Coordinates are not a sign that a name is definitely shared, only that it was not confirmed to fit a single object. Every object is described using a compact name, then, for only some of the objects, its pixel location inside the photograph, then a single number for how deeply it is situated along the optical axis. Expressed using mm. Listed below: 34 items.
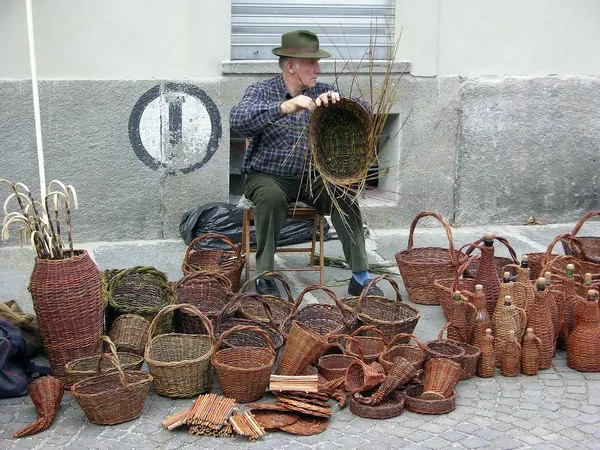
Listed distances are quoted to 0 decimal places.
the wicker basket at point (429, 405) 3852
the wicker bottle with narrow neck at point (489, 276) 4641
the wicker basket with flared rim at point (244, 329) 4312
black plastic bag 6160
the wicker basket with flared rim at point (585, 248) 5184
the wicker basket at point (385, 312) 4402
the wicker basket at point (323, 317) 4387
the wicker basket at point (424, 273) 5164
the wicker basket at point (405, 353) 4059
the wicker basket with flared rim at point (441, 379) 3932
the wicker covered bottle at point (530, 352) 4266
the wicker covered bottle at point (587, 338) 4332
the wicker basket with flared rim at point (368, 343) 4215
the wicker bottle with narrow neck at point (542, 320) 4285
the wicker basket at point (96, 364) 3834
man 5160
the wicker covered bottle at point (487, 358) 4223
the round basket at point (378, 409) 3805
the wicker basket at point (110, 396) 3633
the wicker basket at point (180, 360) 3893
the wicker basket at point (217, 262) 5246
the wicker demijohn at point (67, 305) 3887
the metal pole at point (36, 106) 4176
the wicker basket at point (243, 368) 3850
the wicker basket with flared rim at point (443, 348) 4148
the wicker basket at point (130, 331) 4230
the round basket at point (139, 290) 4555
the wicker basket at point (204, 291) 4770
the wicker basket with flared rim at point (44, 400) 3639
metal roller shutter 6434
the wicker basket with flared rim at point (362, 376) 3896
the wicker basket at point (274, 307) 4668
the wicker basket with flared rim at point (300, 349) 4004
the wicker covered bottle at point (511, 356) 4234
